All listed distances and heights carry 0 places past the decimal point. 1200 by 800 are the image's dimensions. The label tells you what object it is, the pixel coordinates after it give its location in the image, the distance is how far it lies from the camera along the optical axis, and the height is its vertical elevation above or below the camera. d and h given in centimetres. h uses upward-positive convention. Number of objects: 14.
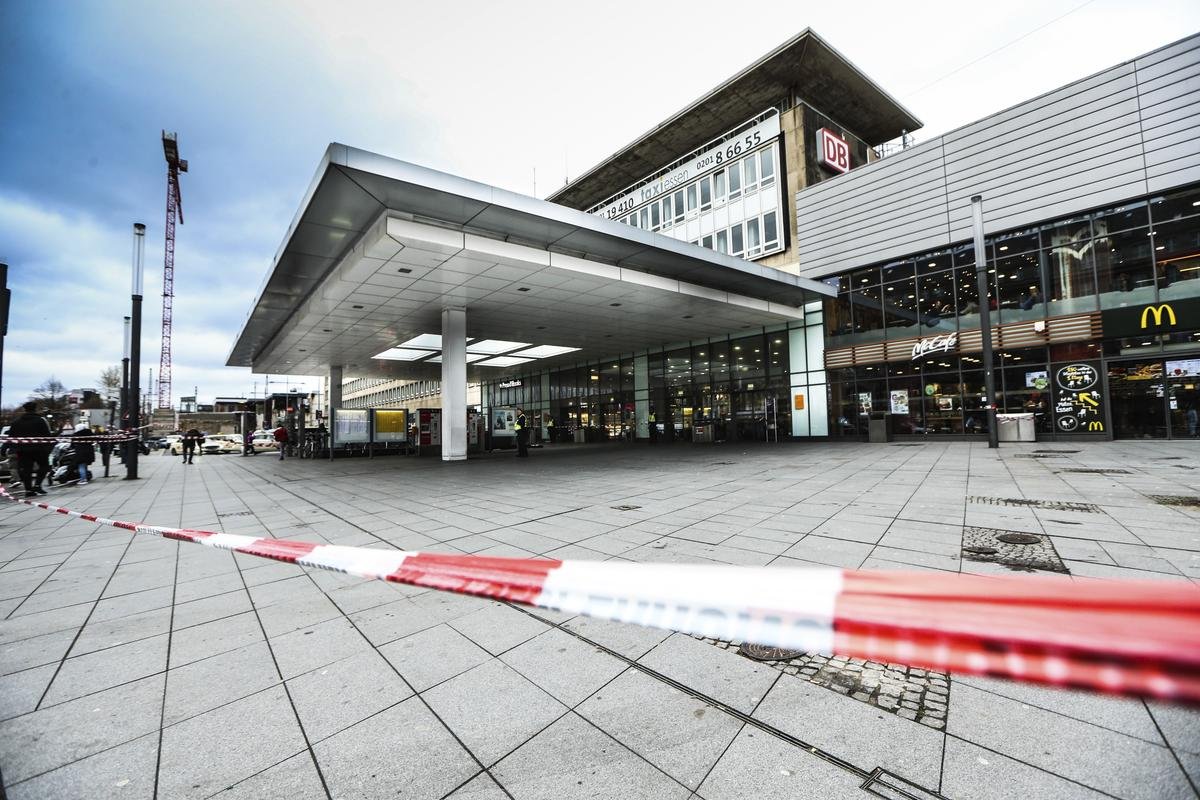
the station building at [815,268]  1248 +439
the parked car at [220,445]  3438 -90
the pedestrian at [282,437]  2186 -31
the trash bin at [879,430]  1803 -62
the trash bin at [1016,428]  1520 -57
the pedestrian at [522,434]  1803 -40
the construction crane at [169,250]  5853 +2560
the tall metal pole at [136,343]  1258 +241
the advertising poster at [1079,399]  1482 +27
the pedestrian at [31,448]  1038 -24
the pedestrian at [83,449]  1268 -34
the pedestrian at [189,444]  2219 -50
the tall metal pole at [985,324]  1355 +239
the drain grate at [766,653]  270 -131
